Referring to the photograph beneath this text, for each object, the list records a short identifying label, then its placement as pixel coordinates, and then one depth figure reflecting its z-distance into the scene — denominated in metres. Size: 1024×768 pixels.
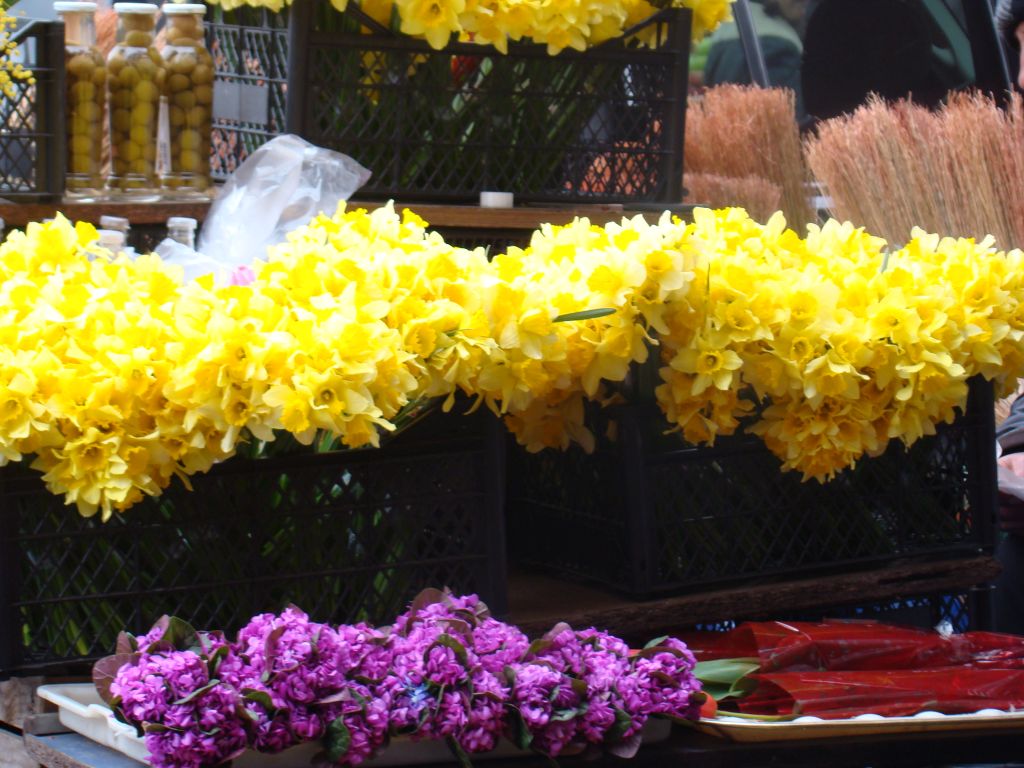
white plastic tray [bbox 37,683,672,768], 5.11
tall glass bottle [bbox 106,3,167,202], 5.88
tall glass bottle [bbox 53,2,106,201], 5.84
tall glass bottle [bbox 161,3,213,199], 5.91
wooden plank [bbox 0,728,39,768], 5.31
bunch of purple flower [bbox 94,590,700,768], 5.06
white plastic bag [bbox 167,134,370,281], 5.72
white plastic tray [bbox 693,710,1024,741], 5.26
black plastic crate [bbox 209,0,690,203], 5.78
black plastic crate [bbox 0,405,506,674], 5.25
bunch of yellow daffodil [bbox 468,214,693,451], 5.26
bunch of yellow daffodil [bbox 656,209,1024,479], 5.40
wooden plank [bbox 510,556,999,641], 5.51
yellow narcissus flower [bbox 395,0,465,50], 5.70
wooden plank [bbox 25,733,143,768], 5.16
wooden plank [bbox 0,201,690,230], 5.79
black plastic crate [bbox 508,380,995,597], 5.54
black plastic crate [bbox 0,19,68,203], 5.77
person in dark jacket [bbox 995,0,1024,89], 6.82
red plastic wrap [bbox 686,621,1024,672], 5.43
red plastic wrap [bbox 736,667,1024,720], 5.31
